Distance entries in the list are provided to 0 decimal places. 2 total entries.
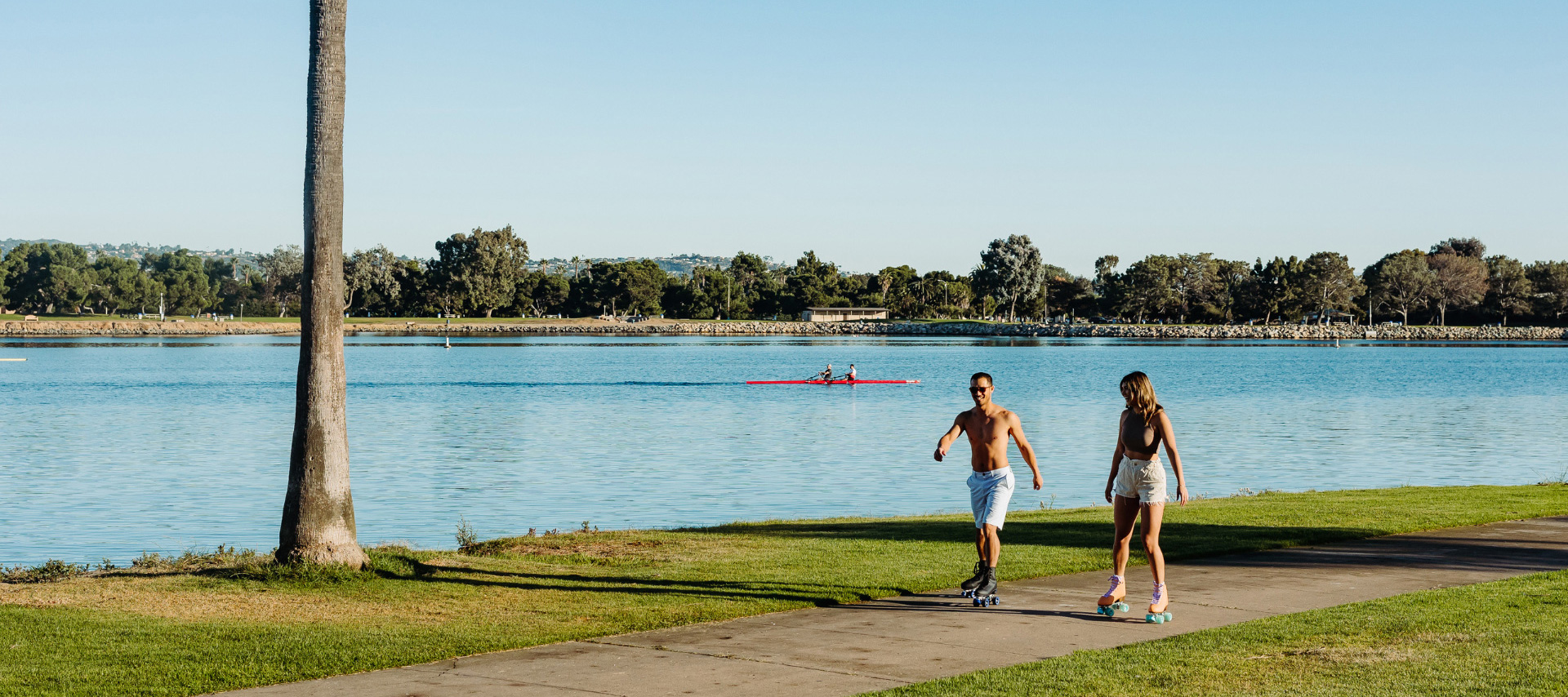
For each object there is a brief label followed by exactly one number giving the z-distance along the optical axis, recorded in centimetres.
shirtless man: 1104
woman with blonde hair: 1027
